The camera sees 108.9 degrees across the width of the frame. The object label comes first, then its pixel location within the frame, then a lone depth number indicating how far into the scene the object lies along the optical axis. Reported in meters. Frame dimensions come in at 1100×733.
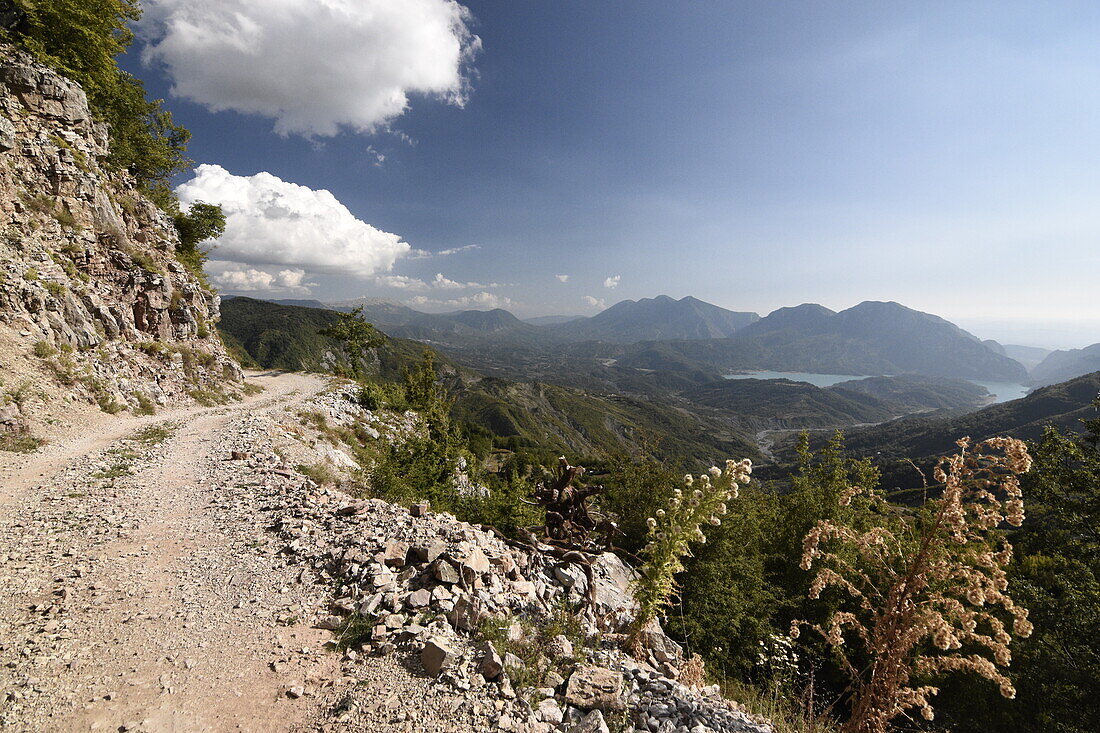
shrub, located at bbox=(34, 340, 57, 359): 14.84
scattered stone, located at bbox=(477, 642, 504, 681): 4.60
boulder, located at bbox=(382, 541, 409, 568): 6.35
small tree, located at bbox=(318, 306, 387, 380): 42.50
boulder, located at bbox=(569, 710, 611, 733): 4.16
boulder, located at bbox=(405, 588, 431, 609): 5.49
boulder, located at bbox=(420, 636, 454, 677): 4.59
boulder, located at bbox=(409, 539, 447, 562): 6.36
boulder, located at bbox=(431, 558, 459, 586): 5.86
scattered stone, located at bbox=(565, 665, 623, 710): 4.55
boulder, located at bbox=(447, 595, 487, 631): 5.38
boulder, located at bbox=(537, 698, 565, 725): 4.27
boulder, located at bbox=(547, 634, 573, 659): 5.30
